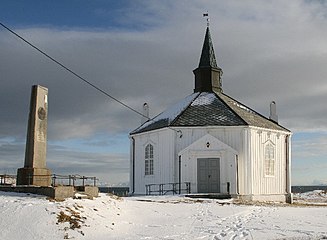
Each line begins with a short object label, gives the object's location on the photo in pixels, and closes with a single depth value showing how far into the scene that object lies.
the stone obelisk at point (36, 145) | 18.16
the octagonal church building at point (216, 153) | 30.28
